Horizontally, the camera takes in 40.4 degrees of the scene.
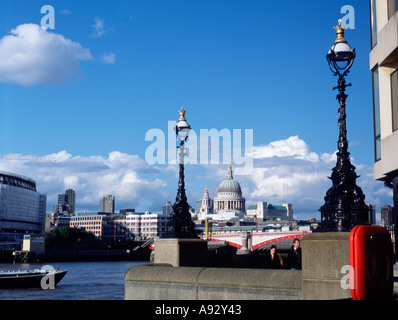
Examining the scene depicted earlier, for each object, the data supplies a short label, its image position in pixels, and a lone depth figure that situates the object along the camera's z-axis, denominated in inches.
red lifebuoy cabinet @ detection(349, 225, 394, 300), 255.9
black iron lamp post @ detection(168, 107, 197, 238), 629.9
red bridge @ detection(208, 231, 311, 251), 3818.2
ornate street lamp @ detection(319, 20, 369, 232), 412.8
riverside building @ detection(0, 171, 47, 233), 7096.5
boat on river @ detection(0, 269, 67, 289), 2092.8
